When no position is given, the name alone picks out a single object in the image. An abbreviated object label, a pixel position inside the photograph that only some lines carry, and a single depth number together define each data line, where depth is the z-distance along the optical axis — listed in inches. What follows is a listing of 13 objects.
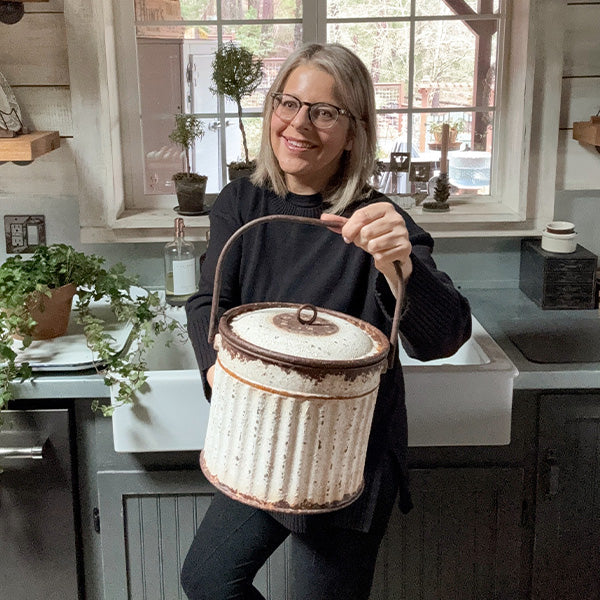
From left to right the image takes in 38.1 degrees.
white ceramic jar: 88.3
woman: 58.6
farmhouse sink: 68.2
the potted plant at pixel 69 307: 68.2
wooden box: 87.4
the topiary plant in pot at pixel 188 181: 91.3
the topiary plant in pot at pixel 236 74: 88.0
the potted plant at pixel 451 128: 95.6
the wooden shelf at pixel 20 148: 78.0
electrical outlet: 90.3
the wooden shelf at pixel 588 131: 84.0
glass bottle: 86.7
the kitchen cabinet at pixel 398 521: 73.1
